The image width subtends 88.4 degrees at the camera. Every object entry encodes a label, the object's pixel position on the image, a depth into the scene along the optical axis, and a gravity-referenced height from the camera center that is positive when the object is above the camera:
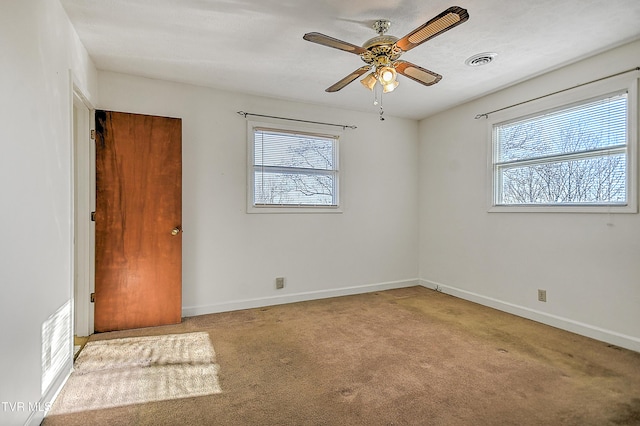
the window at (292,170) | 3.98 +0.49
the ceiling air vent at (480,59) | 2.91 +1.37
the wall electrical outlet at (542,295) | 3.36 -0.89
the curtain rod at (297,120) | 3.87 +1.12
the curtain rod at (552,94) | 2.75 +1.15
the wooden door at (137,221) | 3.12 -0.12
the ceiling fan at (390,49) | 1.82 +1.03
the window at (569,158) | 2.83 +0.51
